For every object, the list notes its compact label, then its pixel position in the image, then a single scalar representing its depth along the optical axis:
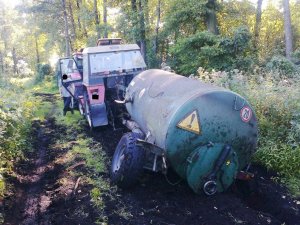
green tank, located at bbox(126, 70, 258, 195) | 3.43
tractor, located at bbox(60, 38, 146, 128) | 6.40
